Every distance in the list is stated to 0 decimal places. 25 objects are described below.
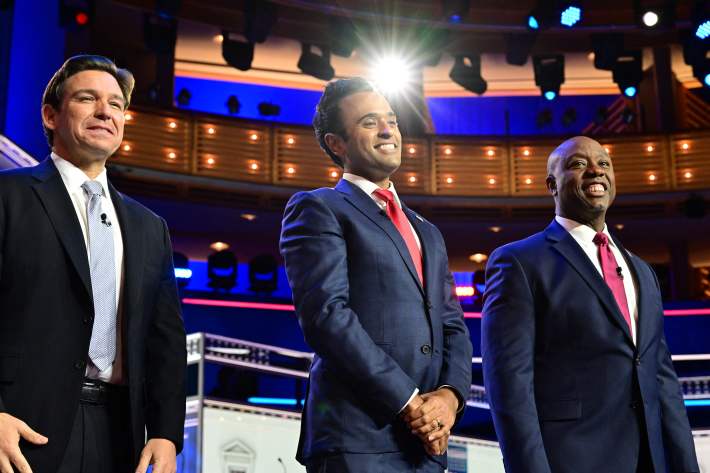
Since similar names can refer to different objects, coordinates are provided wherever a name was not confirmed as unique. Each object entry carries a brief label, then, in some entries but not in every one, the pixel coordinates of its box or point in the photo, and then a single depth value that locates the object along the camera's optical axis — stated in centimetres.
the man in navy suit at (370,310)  199
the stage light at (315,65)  1055
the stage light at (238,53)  1023
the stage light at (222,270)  1073
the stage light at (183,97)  1200
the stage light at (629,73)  1064
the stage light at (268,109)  1238
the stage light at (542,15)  923
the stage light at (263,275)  1067
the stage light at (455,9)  952
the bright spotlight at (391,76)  1167
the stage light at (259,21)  999
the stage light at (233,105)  1216
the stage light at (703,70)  963
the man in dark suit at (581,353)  246
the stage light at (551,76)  1096
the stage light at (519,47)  1094
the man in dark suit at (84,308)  186
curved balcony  1054
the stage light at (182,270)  1000
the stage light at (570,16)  901
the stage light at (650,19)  961
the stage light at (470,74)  1096
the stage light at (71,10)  906
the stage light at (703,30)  897
